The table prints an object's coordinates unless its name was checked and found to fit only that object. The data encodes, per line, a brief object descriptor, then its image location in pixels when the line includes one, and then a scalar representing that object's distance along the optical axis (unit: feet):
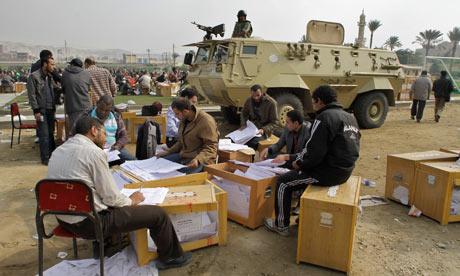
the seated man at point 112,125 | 15.61
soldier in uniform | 29.12
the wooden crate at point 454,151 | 15.28
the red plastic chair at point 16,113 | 23.17
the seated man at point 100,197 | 8.21
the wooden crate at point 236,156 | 15.98
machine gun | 29.96
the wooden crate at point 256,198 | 12.03
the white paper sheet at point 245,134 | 18.19
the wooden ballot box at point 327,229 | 9.73
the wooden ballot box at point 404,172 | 14.19
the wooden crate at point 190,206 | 9.79
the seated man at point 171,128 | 18.86
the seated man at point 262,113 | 18.84
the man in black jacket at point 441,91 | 37.17
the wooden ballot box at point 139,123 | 23.97
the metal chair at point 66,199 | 7.95
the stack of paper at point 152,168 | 12.05
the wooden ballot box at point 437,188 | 12.64
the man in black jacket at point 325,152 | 10.84
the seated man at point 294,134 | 13.87
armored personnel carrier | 27.45
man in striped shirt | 21.61
